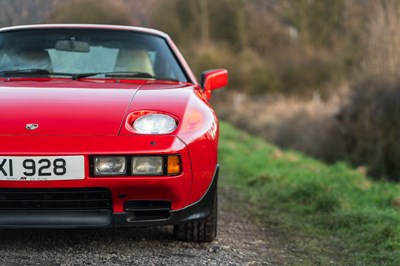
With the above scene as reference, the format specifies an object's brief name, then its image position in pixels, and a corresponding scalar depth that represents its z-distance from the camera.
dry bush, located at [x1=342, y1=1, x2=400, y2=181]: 12.27
